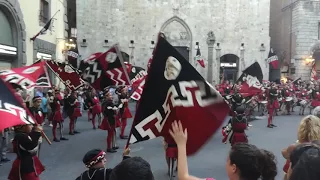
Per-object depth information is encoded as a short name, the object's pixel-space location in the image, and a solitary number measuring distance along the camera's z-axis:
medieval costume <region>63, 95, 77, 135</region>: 12.93
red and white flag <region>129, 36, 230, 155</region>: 3.62
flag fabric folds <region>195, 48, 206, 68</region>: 27.06
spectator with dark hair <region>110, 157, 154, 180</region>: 2.37
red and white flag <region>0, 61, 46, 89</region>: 6.89
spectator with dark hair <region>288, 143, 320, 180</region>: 2.10
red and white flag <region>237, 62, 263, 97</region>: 13.16
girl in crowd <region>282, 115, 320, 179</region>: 4.14
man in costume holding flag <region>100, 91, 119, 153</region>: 10.24
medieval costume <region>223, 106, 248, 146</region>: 8.45
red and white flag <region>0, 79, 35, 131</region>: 3.95
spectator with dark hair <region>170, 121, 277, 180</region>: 2.50
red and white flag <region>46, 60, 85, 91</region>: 11.02
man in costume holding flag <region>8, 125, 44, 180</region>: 5.76
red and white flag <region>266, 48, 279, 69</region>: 22.16
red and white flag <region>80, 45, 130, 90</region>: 8.39
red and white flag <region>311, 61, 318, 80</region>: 27.89
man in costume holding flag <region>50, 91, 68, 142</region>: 11.97
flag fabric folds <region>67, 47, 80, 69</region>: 19.84
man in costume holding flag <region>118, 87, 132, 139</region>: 12.36
